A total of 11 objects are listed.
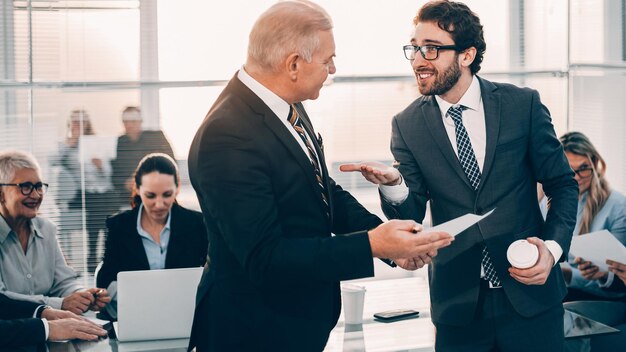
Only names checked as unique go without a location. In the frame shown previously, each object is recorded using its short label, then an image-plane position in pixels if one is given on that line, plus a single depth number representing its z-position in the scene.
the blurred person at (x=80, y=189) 4.21
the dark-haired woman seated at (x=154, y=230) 3.38
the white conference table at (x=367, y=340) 2.37
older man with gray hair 1.62
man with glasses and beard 2.21
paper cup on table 2.59
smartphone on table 2.64
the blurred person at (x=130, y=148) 4.27
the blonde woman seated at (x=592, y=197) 3.62
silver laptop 2.37
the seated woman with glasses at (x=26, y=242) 3.18
